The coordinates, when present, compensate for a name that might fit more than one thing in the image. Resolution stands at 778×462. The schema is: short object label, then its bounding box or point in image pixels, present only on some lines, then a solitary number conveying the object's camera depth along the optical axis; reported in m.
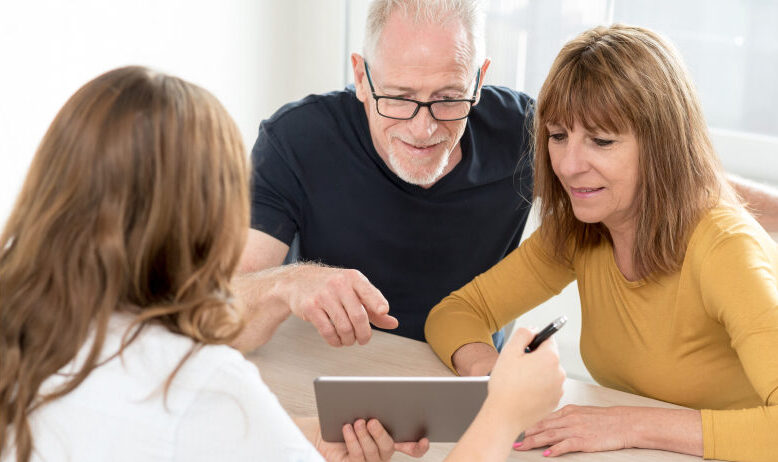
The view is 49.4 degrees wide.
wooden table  1.41
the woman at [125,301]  0.86
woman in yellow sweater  1.28
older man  1.75
